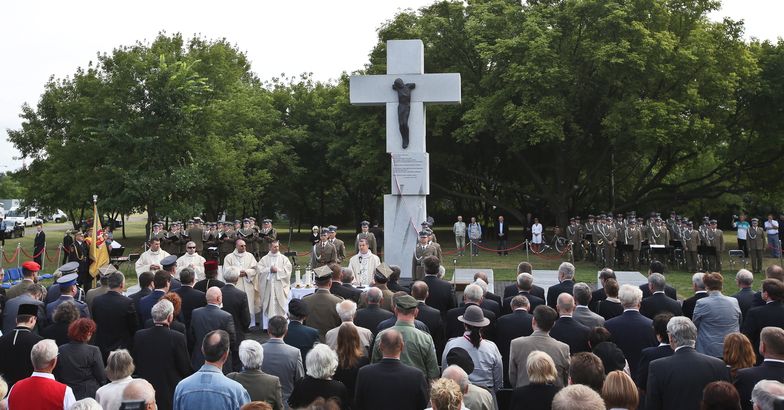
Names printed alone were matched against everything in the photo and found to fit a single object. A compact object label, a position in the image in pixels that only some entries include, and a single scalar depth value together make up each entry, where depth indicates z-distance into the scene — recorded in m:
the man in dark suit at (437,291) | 7.71
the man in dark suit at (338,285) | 8.05
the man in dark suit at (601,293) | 7.99
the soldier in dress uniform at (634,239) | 19.70
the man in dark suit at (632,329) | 5.86
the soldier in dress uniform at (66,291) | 7.09
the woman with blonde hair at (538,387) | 4.16
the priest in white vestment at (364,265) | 12.03
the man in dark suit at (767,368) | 4.43
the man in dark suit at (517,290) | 7.95
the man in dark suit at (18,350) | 5.52
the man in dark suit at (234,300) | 7.34
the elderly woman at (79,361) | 5.31
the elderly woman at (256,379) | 4.52
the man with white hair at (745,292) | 7.24
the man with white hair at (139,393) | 3.84
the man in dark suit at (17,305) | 7.08
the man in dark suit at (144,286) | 7.31
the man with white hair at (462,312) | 6.42
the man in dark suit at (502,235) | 24.78
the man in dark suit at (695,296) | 7.35
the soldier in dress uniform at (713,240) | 18.88
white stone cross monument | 15.39
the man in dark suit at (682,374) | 4.53
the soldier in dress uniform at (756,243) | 18.56
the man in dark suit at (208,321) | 6.33
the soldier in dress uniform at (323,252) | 12.93
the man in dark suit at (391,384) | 4.41
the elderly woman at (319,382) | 4.38
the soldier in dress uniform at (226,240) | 17.53
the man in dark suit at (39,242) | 19.77
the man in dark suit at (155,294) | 7.08
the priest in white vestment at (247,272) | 11.52
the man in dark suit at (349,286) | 8.05
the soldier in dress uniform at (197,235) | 19.31
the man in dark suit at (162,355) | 5.55
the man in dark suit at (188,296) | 7.34
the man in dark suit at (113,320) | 6.72
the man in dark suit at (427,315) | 6.45
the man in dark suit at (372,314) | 6.47
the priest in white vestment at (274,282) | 11.48
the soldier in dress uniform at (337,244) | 13.30
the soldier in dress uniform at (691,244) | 18.89
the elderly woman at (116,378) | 4.32
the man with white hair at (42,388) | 4.33
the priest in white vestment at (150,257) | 12.09
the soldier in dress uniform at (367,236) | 14.98
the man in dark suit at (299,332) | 5.86
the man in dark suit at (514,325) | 6.11
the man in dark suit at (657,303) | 6.91
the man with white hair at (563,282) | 7.78
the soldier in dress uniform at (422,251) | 12.61
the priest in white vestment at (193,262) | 11.48
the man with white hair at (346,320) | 5.68
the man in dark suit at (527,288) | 7.25
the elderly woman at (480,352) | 5.27
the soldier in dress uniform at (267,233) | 15.41
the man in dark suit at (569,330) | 5.68
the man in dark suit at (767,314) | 6.22
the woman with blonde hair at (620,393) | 3.74
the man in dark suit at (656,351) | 5.16
